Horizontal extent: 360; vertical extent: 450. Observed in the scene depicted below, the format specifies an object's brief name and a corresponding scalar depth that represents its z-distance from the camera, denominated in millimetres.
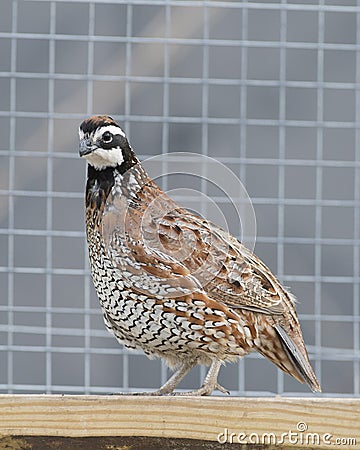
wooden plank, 4392
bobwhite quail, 4657
